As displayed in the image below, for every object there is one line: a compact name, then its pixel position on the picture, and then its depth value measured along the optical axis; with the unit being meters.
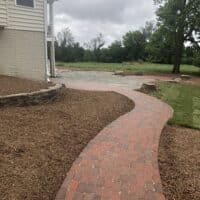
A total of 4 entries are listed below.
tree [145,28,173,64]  16.89
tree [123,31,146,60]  28.87
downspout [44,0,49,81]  8.35
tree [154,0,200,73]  15.41
